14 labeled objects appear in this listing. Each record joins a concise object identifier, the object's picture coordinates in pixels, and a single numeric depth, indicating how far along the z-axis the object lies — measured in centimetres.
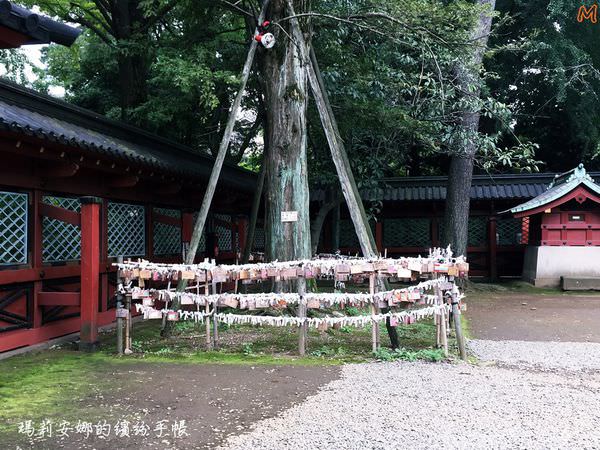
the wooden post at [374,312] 658
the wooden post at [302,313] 665
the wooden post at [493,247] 1806
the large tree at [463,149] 1195
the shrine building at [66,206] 680
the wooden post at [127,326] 685
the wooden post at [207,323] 688
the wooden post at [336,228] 1705
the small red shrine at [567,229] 1538
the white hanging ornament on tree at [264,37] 860
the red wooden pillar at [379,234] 1886
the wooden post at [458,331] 658
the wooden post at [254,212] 1023
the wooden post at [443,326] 664
